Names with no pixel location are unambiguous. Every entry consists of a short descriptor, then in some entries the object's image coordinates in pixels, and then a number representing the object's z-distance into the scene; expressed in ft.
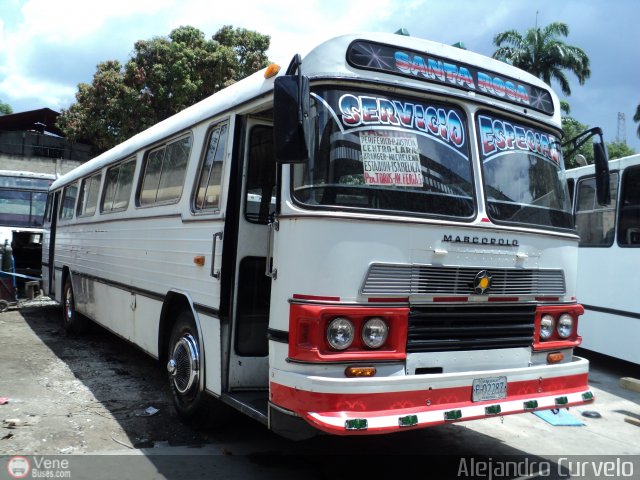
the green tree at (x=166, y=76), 70.38
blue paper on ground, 19.51
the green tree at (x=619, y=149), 121.20
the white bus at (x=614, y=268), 26.50
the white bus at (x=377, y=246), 11.75
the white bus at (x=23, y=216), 47.09
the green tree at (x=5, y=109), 166.97
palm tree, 78.64
